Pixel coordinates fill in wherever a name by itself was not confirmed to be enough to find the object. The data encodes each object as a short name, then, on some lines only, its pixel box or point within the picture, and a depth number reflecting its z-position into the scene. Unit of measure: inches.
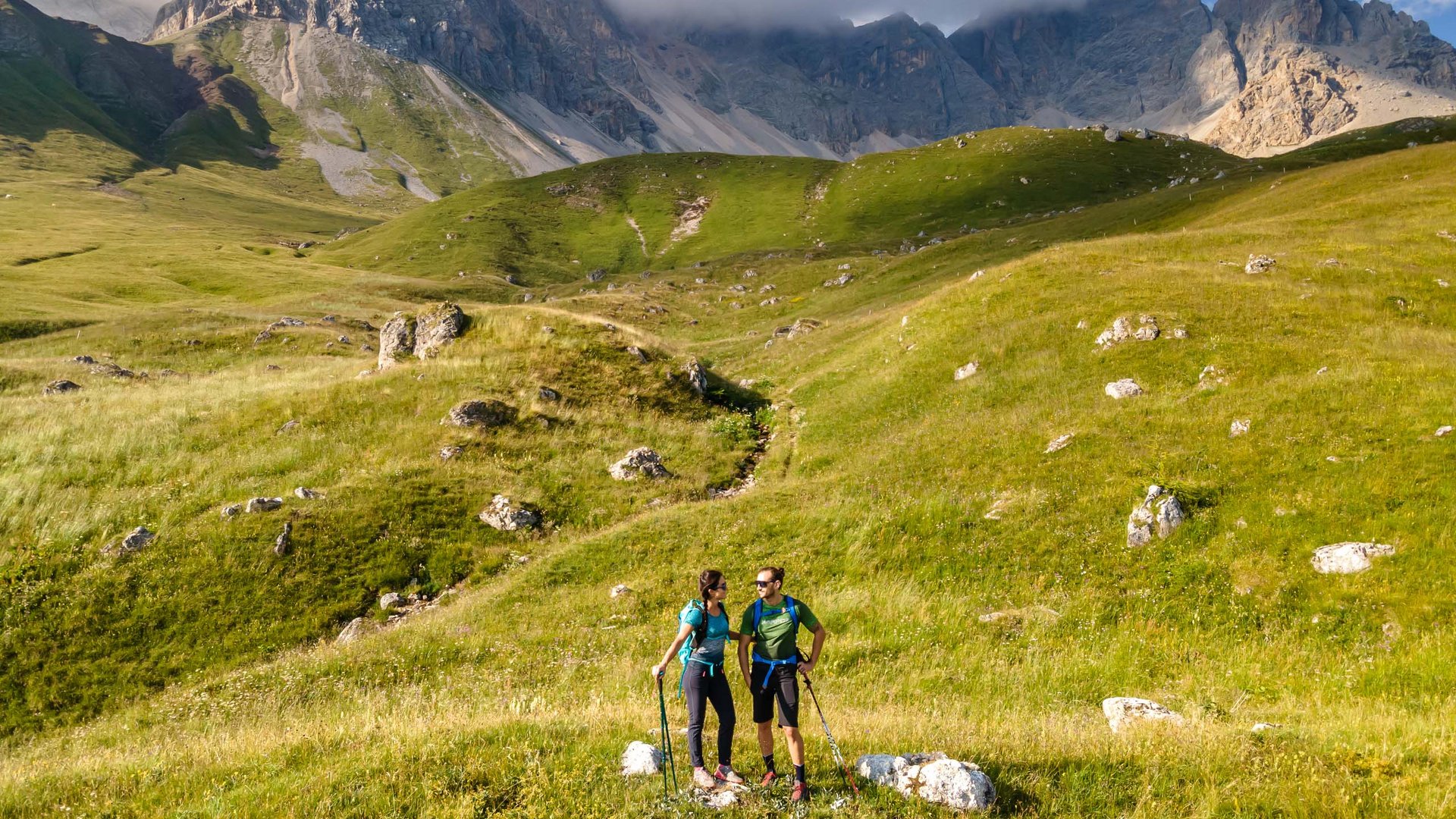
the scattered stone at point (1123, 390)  1017.5
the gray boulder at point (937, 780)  312.7
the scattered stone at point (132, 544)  807.1
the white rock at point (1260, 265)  1405.0
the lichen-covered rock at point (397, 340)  1603.1
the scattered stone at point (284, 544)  840.3
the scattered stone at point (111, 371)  1631.4
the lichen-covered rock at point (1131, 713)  417.4
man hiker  364.5
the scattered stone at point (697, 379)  1508.4
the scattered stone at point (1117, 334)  1179.3
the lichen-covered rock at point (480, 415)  1194.6
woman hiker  366.6
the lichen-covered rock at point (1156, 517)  684.1
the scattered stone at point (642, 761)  364.5
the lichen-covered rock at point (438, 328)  1556.3
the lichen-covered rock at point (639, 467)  1130.7
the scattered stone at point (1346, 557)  571.5
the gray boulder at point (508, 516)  965.2
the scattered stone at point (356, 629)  732.5
